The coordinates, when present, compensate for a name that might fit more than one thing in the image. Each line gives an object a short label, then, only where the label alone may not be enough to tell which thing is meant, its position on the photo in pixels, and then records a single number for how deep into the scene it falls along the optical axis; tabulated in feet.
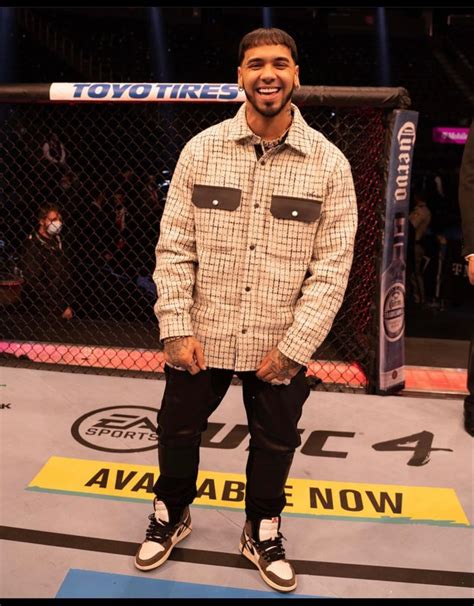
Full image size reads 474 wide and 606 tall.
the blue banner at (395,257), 9.81
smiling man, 5.20
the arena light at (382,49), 44.37
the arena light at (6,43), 35.55
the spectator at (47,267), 15.01
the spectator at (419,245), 19.58
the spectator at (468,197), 7.72
